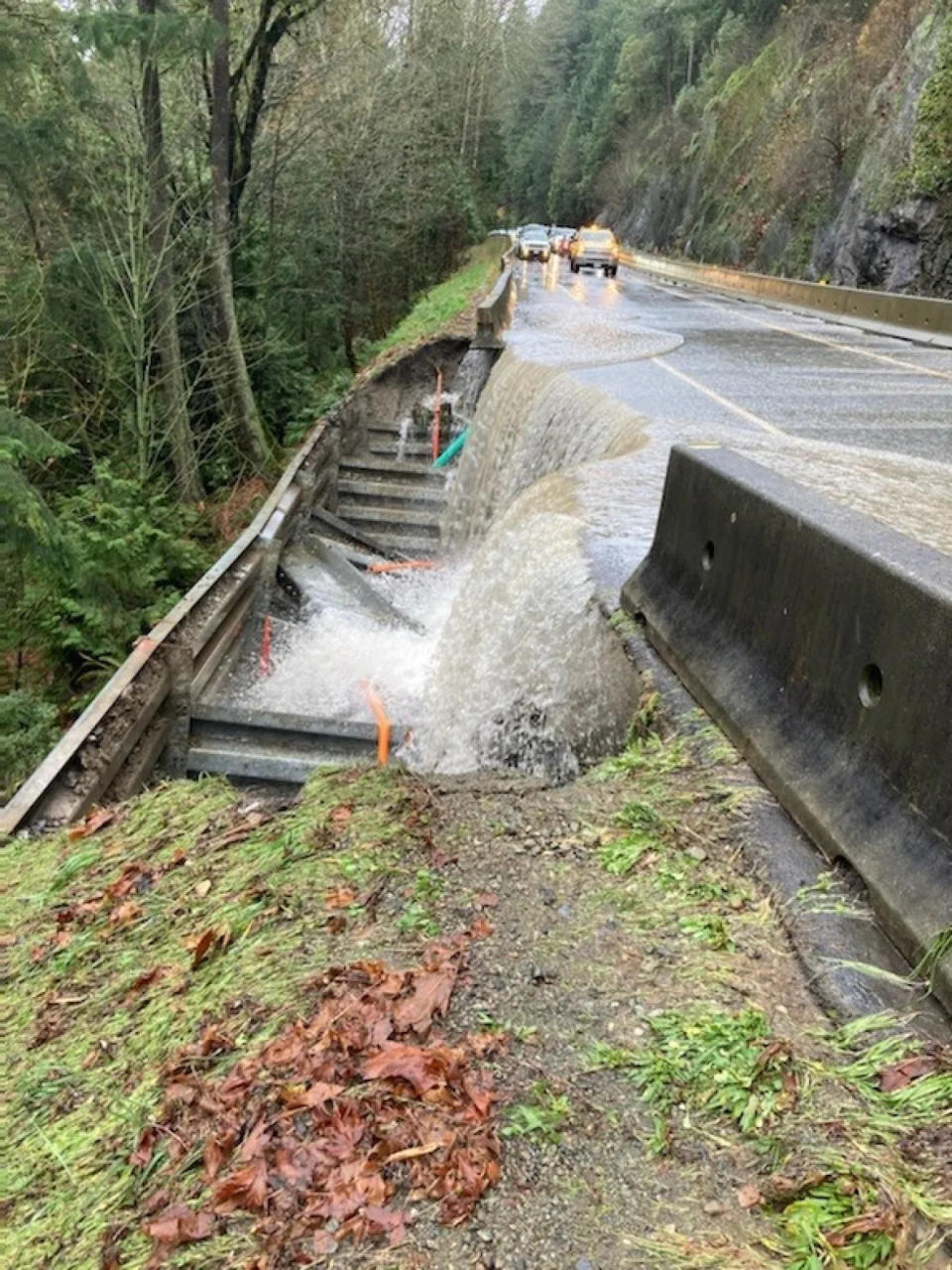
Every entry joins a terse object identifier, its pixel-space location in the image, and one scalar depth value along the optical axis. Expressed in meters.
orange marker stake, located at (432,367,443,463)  16.95
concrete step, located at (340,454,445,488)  16.16
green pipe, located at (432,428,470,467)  16.17
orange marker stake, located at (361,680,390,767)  7.75
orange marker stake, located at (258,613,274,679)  10.21
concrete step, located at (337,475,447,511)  15.50
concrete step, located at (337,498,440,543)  15.17
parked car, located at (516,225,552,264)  40.44
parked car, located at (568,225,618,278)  35.16
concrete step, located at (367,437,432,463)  17.20
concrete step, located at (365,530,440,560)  14.62
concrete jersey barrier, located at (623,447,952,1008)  2.41
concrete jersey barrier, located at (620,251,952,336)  17.73
